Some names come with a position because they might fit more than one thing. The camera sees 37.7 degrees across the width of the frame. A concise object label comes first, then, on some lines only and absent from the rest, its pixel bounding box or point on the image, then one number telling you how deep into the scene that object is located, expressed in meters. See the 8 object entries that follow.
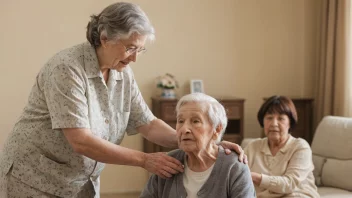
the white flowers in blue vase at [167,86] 4.95
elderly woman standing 1.91
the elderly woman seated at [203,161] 2.05
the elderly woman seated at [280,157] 3.10
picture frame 5.14
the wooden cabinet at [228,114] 4.80
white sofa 3.72
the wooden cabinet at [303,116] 5.05
